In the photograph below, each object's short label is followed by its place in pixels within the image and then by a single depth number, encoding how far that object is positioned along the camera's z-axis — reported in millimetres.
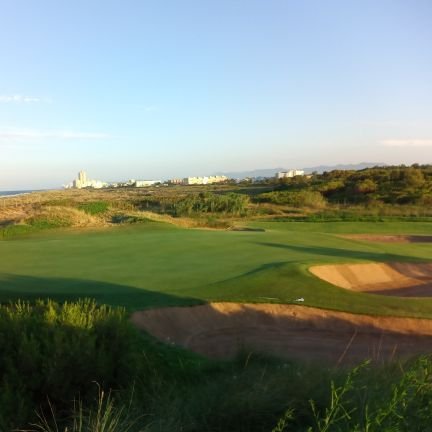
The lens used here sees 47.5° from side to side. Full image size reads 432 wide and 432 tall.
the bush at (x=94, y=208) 38375
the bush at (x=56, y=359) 5078
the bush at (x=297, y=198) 51191
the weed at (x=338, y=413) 3130
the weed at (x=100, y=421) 3904
